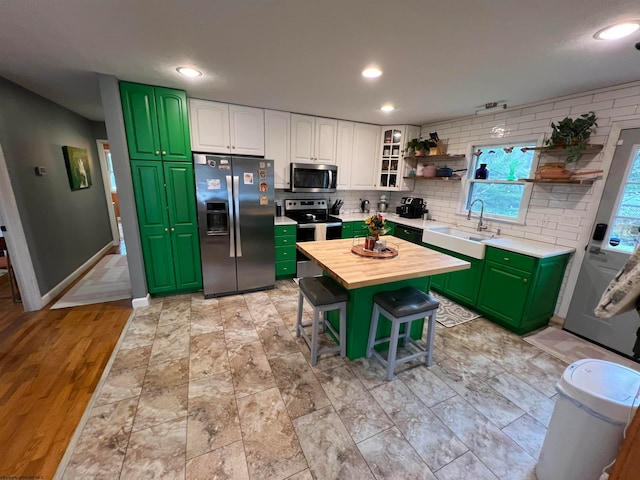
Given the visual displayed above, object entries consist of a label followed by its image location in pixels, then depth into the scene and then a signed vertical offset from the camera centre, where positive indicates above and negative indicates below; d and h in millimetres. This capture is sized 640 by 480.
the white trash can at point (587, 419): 1124 -1012
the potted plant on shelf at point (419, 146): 3852 +565
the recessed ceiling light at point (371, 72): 2146 +917
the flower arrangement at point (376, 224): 2213 -344
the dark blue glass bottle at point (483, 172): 3369 +183
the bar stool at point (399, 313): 1919 -950
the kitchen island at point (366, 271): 1805 -614
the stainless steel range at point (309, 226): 3791 -636
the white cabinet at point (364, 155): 4176 +437
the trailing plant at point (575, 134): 2395 +511
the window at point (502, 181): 3020 +71
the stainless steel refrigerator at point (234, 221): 3002 -509
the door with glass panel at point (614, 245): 2273 -492
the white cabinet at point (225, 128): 3109 +620
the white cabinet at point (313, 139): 3729 +613
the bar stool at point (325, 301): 2049 -928
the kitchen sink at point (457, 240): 2904 -660
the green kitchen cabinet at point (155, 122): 2643 +562
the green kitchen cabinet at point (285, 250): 3625 -972
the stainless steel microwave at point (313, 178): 3754 +50
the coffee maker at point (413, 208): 4199 -378
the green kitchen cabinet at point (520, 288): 2529 -1005
